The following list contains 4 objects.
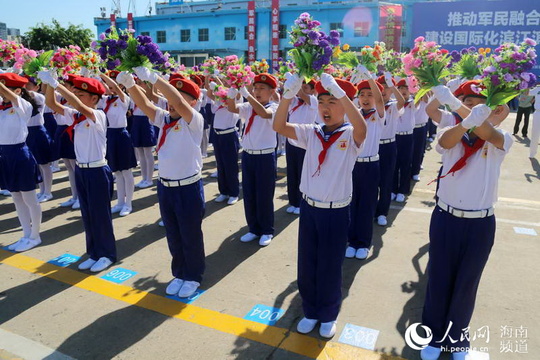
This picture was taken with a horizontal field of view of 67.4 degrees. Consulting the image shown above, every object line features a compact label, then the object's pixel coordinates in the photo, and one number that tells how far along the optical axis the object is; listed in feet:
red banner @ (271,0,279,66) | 112.88
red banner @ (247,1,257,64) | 117.39
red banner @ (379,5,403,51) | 103.92
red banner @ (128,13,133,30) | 138.00
